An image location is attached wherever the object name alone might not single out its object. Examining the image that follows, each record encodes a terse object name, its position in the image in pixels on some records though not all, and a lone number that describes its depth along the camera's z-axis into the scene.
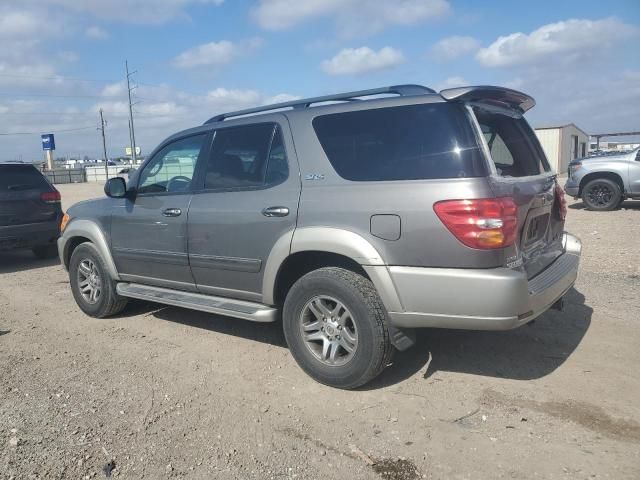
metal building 33.50
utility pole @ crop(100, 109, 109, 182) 44.31
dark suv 8.12
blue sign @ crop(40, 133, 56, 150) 56.97
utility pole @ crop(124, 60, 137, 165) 48.01
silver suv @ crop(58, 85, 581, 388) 3.15
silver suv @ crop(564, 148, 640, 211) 12.27
